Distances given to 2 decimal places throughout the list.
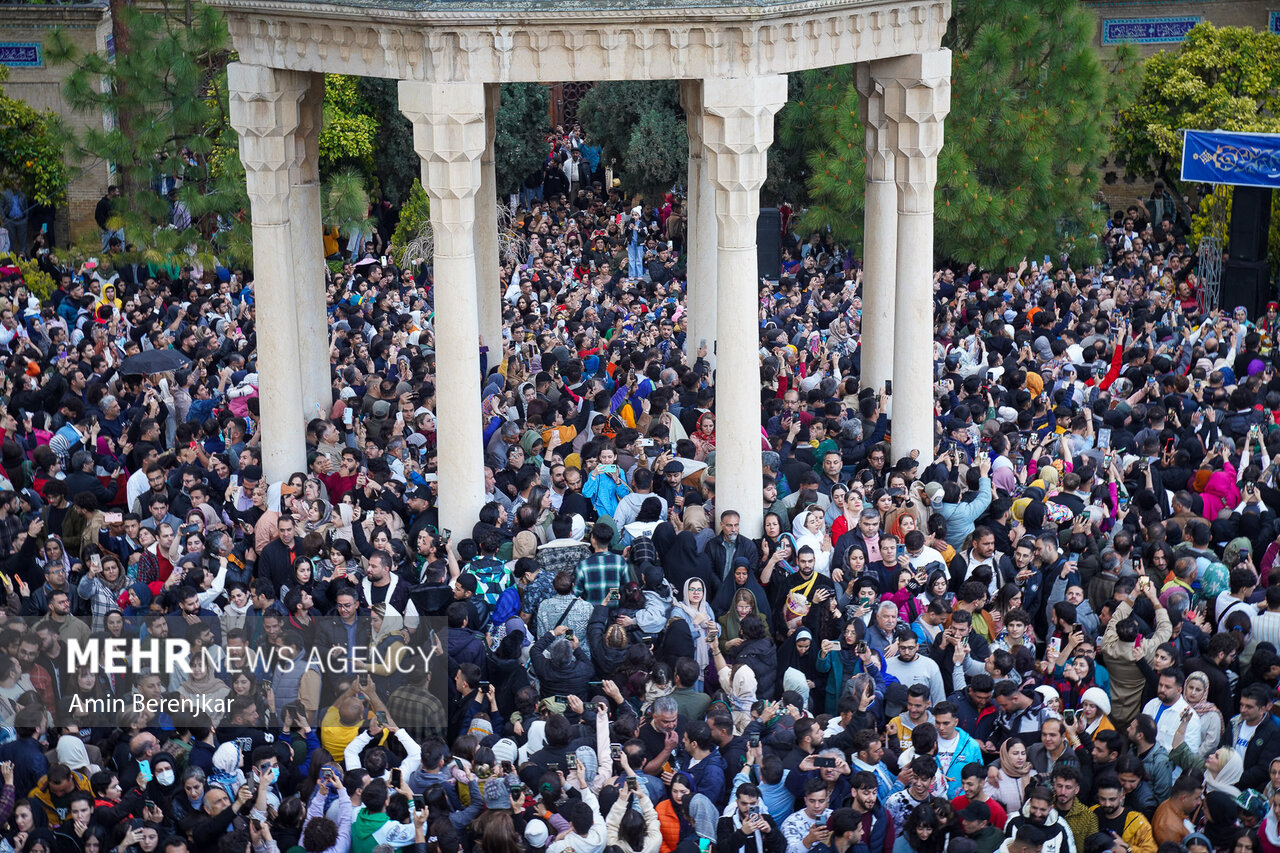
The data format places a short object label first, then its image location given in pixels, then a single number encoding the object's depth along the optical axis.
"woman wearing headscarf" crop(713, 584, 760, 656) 11.68
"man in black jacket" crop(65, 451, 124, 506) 14.06
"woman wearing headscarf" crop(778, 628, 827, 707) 11.44
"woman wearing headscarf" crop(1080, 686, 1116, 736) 10.10
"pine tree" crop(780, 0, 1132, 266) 22.12
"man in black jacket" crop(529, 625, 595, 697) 10.88
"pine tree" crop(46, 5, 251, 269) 21.66
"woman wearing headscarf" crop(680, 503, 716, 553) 13.15
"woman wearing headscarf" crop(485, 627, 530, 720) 10.97
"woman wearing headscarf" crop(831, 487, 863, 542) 13.09
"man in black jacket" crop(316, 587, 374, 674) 11.39
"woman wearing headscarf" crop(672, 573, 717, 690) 11.51
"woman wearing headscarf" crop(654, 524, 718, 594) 12.68
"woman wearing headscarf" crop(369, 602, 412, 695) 11.13
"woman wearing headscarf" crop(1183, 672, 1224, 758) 10.03
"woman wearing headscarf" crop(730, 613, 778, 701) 11.13
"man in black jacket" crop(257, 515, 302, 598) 12.48
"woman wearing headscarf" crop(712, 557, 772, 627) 11.92
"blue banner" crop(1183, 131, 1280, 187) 22.03
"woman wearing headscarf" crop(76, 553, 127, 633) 11.88
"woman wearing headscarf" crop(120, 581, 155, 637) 11.55
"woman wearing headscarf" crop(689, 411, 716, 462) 15.33
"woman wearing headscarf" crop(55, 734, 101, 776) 10.09
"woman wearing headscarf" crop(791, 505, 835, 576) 12.75
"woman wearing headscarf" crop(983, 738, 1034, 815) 9.51
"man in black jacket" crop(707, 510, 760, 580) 12.75
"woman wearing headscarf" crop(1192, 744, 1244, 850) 9.20
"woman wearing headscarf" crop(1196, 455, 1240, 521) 13.61
